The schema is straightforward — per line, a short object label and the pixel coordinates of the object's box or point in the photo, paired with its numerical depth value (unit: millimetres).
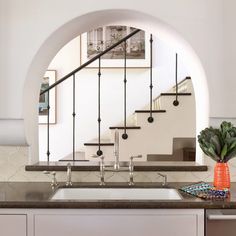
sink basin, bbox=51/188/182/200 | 2584
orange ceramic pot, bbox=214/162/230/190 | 2408
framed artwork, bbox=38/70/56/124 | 5523
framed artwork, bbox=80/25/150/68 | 5441
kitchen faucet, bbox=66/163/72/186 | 2617
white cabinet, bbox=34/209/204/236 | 2150
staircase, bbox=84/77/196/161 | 4477
